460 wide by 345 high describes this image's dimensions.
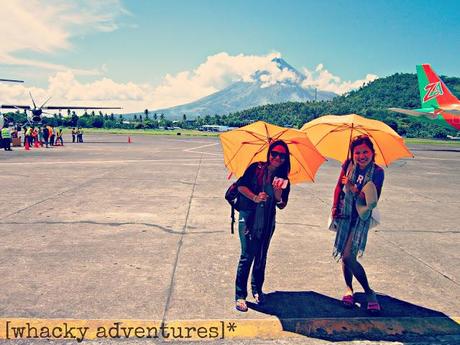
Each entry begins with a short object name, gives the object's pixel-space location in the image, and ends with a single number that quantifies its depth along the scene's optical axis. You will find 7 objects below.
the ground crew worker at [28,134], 25.63
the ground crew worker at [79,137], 36.16
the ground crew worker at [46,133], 28.14
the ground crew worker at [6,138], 23.64
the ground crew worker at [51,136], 29.12
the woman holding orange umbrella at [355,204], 3.79
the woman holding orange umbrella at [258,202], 3.75
